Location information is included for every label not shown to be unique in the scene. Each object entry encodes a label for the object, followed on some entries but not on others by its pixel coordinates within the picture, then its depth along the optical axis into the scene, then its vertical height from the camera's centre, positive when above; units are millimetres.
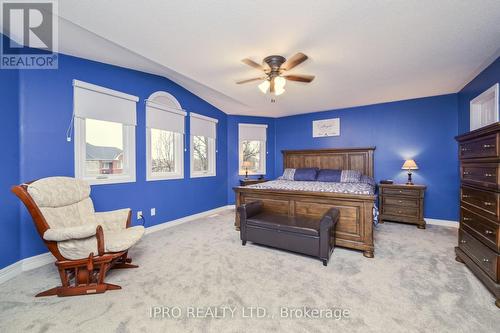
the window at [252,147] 5609 +508
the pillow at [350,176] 4254 -215
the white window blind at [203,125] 4352 +888
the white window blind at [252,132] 5586 +912
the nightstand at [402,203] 3824 -713
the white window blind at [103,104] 2727 +878
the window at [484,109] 2710 +854
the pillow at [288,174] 4895 -196
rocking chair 1859 -704
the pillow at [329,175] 4443 -203
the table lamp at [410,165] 3937 +7
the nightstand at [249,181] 5128 -378
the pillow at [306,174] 4660 -186
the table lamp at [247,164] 5230 +46
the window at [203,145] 4406 +473
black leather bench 2438 -822
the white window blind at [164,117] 3537 +866
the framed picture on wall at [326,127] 5046 +939
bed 2703 -548
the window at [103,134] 2766 +469
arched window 3574 +543
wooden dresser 1826 -392
